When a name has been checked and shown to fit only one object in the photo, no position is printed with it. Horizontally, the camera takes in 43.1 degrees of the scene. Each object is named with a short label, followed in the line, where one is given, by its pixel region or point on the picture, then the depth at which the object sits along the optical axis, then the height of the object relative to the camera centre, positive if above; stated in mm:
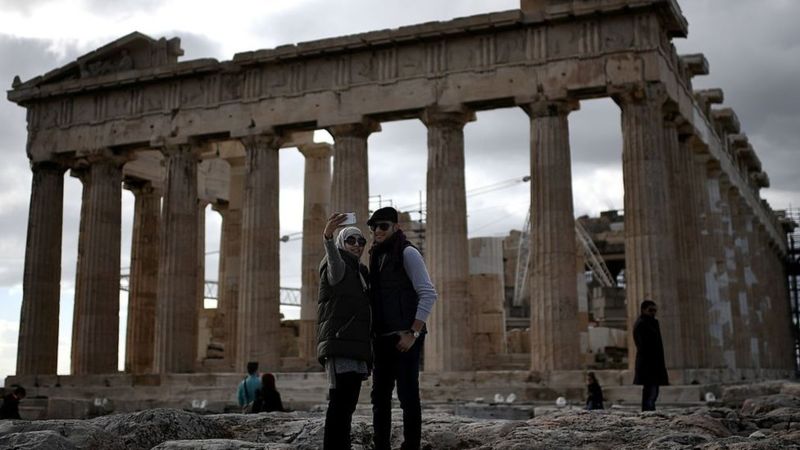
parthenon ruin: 26531 +6404
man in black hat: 8273 +338
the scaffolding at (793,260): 62500 +6674
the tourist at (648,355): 15242 +202
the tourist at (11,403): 18609 -534
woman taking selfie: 7812 +269
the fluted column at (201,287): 39469 +3308
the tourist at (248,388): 18453 -295
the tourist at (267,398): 16531 -429
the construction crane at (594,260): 52812 +5762
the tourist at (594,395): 20938 -538
